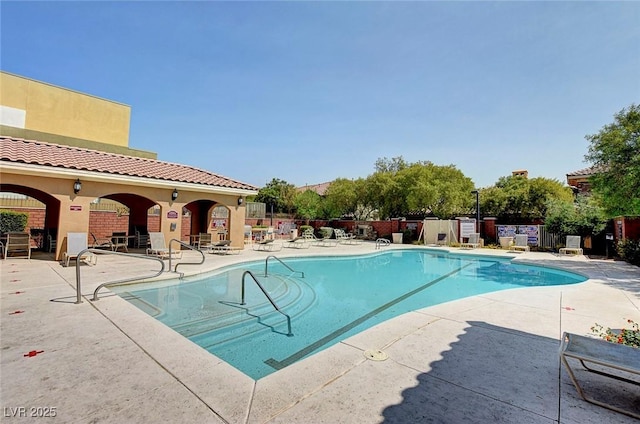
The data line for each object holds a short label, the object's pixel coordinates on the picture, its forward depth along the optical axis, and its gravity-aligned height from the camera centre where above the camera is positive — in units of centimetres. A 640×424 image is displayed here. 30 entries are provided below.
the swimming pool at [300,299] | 493 -197
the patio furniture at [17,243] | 999 -83
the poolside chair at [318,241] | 2027 -135
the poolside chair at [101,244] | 1314 -111
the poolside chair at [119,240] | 1238 -99
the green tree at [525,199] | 2162 +198
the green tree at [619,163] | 1044 +234
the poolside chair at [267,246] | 1584 -141
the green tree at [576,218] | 1631 +46
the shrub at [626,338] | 326 -125
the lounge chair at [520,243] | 1817 -110
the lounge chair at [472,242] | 1944 -112
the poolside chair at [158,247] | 1142 -102
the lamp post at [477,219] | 2046 +41
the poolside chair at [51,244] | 1254 -104
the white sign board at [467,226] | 2084 -9
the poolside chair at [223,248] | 1373 -126
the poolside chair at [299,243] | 1820 -139
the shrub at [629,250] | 1225 -101
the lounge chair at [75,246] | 918 -85
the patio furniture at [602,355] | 248 -112
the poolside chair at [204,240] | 1440 -91
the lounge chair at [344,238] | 2214 -116
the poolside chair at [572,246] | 1565 -107
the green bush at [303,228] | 2616 -48
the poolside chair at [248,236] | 1925 -95
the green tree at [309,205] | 2852 +170
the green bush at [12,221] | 1404 -11
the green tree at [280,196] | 3606 +331
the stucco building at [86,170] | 1004 +189
